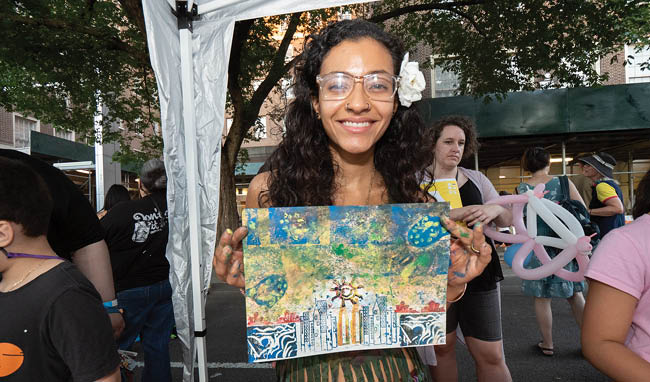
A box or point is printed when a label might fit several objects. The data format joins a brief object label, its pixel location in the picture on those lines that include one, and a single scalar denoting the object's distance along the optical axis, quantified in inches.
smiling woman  44.9
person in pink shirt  41.8
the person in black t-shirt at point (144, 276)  116.4
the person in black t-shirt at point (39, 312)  46.1
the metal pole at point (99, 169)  394.3
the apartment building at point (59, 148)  434.0
